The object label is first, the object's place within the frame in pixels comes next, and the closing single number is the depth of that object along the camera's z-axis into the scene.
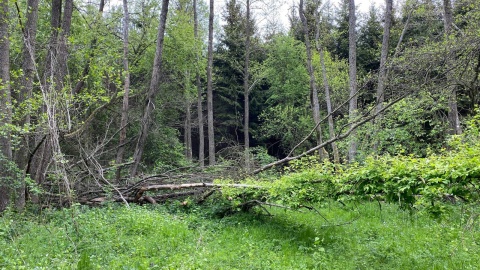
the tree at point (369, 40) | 22.83
